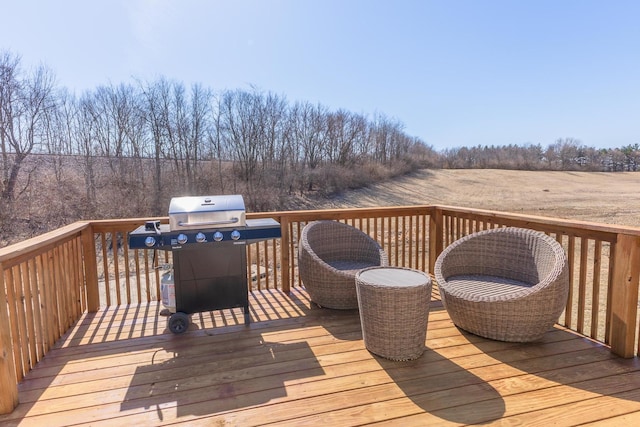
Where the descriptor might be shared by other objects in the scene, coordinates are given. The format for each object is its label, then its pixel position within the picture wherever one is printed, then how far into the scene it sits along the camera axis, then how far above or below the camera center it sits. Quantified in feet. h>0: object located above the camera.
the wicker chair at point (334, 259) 9.78 -2.72
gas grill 8.03 -1.70
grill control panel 7.82 -1.41
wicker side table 7.06 -3.00
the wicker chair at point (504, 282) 7.50 -2.83
